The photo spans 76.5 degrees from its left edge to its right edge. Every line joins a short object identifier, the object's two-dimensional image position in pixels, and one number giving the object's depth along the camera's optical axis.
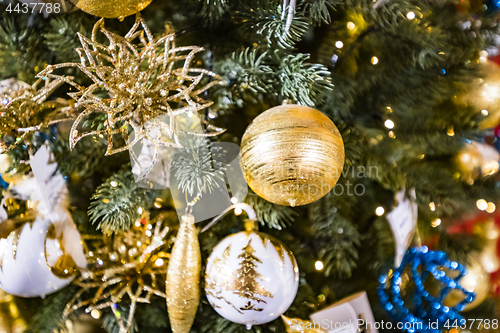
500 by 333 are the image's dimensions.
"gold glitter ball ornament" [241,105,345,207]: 0.36
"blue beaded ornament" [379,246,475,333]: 0.50
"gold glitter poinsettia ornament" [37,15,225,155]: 0.40
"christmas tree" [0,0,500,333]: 0.45
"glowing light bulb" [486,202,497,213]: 0.53
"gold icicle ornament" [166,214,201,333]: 0.45
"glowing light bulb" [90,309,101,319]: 0.50
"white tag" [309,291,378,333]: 0.48
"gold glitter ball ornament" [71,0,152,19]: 0.39
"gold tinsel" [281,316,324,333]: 0.48
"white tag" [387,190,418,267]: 0.51
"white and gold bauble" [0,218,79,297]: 0.44
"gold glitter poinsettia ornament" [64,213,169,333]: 0.49
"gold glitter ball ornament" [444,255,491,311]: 0.52
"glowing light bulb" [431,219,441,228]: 0.51
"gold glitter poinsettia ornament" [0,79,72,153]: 0.46
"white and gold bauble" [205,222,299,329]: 0.41
